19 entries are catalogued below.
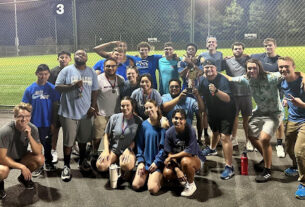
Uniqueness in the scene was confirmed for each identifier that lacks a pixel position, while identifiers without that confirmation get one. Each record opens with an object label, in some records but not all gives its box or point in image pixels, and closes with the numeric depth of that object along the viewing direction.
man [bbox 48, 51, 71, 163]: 5.80
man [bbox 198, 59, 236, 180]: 5.25
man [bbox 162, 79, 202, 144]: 5.53
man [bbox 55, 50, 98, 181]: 5.35
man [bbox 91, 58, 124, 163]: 5.80
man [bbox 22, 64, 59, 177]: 5.51
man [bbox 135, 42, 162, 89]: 6.89
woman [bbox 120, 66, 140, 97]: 5.82
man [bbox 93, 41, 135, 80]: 6.54
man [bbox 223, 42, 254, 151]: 6.50
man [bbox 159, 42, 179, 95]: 6.81
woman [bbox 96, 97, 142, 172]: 5.03
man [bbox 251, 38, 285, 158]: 6.48
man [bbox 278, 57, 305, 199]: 4.57
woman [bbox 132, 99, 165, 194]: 4.81
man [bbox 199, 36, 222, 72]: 6.82
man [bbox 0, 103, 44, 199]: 4.57
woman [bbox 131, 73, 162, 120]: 5.48
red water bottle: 5.30
